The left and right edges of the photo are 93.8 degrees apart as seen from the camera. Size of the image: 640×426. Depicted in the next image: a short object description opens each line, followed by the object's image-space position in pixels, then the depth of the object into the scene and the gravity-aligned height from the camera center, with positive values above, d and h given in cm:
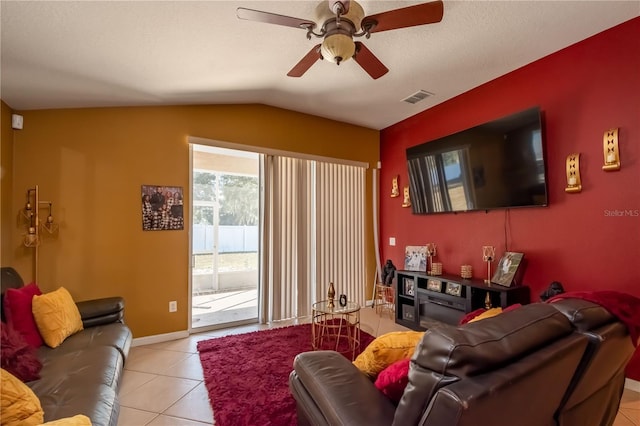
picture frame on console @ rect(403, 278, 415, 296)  378 -82
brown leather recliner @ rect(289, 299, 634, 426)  79 -47
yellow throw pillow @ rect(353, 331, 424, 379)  135 -59
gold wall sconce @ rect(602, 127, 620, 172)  229 +53
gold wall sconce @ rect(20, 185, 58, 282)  269 +4
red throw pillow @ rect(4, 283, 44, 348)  203 -61
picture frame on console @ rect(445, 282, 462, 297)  315 -73
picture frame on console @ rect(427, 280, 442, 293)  338 -73
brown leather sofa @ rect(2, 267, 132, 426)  145 -86
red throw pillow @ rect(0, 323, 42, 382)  162 -73
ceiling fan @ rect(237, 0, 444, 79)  166 +118
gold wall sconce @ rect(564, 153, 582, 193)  251 +39
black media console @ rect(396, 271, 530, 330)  286 -81
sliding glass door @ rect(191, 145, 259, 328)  541 -10
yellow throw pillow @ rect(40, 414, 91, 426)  97 -65
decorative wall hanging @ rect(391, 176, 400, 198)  445 +49
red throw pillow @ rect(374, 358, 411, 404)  115 -62
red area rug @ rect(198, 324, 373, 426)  195 -124
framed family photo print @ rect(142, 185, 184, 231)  317 +18
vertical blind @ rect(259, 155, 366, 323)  383 -15
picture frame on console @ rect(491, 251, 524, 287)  285 -46
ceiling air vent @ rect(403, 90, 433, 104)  347 +150
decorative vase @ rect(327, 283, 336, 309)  288 -70
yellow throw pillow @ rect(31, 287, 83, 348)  212 -67
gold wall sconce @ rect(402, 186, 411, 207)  424 +33
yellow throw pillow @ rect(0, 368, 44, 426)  107 -66
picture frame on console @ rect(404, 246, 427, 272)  386 -48
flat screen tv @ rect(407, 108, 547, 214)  271 +57
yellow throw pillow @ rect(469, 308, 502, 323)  167 -53
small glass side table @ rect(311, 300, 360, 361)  279 -121
